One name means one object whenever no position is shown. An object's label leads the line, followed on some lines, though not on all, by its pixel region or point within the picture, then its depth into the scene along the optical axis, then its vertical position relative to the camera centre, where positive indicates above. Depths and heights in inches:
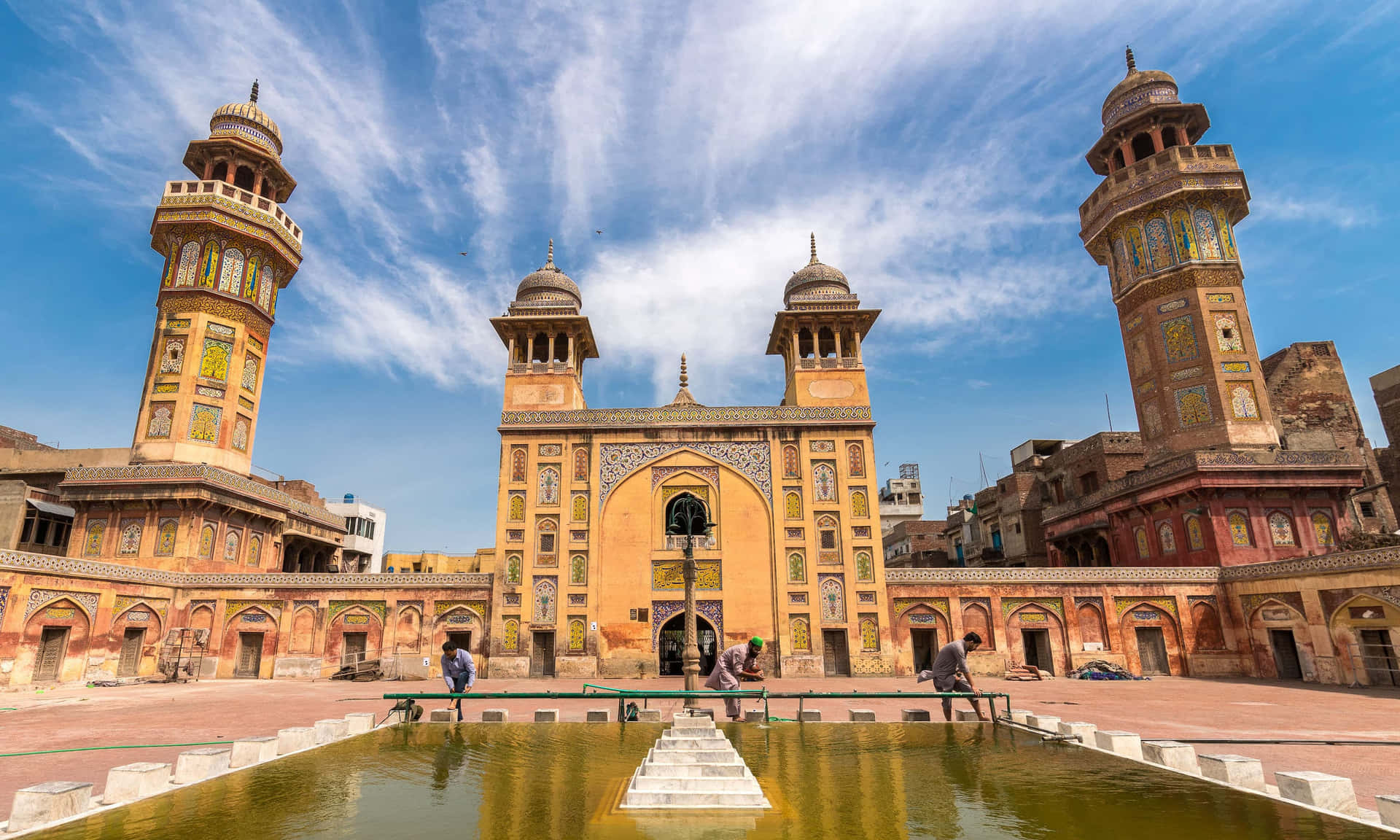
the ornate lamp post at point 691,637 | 493.7 -13.3
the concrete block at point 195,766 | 253.8 -46.0
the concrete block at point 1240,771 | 242.5 -55.0
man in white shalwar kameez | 415.2 -30.6
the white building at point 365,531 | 1917.1 +256.5
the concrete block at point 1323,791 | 208.2 -53.6
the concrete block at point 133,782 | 223.1 -45.5
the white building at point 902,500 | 2541.8 +398.6
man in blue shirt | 438.6 -26.2
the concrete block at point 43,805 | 193.8 -44.8
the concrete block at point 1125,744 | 305.4 -56.2
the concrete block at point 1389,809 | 188.2 -53.2
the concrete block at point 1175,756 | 274.1 -55.9
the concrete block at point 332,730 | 345.1 -48.5
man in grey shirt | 404.5 -30.9
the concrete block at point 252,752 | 282.0 -47.2
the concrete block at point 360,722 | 373.4 -48.3
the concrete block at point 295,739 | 312.8 -47.4
